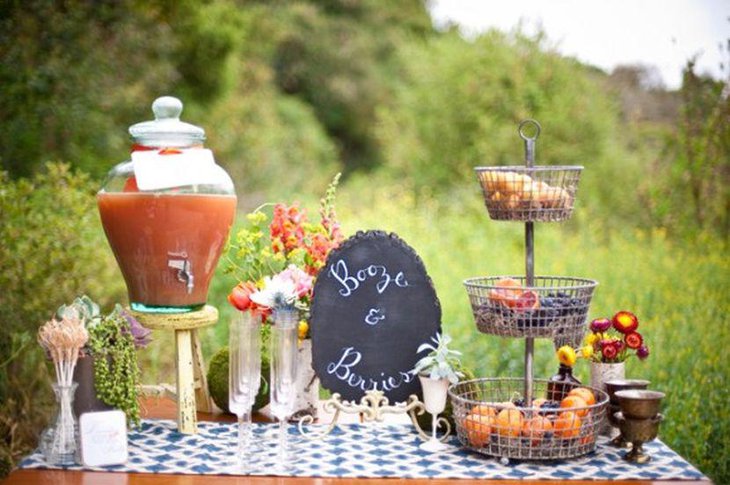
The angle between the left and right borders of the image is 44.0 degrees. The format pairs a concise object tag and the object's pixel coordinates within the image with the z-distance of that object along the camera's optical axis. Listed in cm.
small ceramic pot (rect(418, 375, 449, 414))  212
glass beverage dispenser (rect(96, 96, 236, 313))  218
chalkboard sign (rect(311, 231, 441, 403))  227
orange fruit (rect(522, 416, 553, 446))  200
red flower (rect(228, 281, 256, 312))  233
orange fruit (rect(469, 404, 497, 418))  204
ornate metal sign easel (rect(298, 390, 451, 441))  218
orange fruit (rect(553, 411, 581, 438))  200
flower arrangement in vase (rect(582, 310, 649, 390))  222
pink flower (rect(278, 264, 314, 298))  230
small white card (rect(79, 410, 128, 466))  201
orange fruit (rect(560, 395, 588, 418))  203
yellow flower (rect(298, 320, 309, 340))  236
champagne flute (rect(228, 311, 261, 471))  199
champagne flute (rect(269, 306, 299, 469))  202
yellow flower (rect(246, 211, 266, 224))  243
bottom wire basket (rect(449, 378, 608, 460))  201
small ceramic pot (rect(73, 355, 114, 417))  210
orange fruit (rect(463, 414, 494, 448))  203
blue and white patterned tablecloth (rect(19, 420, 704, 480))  196
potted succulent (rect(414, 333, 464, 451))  211
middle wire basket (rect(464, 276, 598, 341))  200
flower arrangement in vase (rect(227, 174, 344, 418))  232
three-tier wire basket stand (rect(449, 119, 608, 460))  200
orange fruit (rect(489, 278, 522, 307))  201
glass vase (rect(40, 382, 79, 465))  205
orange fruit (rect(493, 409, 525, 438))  200
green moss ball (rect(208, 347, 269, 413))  247
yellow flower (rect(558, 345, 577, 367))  220
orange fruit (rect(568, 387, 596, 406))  207
